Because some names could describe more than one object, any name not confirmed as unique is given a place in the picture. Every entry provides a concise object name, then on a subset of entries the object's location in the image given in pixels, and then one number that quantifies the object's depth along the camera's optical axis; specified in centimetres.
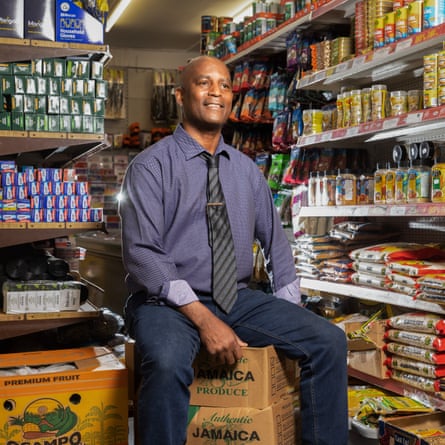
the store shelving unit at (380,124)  295
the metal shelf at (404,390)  298
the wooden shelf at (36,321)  341
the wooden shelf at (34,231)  343
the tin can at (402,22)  309
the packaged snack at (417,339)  296
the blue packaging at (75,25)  355
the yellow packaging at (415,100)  314
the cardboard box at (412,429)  269
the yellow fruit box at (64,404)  250
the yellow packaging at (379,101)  332
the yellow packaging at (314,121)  389
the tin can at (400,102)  319
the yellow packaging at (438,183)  288
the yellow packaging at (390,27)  317
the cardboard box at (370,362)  330
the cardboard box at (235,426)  236
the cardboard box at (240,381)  238
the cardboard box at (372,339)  331
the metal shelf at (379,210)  289
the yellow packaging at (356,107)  346
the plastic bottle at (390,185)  322
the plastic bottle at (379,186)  329
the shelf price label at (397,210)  307
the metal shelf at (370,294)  297
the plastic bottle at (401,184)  313
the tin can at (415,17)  302
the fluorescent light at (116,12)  754
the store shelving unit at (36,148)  343
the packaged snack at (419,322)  296
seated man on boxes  220
